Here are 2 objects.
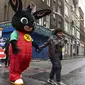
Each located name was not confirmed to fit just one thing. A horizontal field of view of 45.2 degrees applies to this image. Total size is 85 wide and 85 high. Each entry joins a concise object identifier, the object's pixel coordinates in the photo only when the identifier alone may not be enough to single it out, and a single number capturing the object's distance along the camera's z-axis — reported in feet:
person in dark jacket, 10.04
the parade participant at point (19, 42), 8.93
